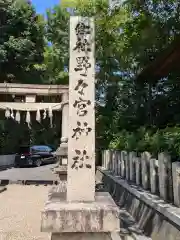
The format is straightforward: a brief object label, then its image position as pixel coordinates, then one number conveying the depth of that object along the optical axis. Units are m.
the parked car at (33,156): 23.64
